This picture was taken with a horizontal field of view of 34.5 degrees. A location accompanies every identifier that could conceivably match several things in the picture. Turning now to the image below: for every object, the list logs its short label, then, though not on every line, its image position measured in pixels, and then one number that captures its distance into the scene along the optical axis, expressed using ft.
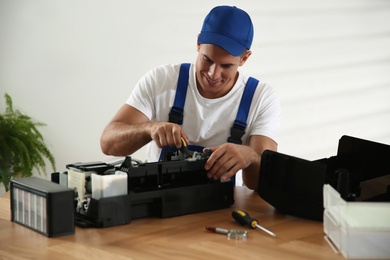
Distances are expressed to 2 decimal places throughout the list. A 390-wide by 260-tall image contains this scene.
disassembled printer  7.34
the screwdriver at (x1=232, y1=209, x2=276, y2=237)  7.45
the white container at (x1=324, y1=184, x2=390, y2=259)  5.65
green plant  16.42
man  9.99
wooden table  6.48
